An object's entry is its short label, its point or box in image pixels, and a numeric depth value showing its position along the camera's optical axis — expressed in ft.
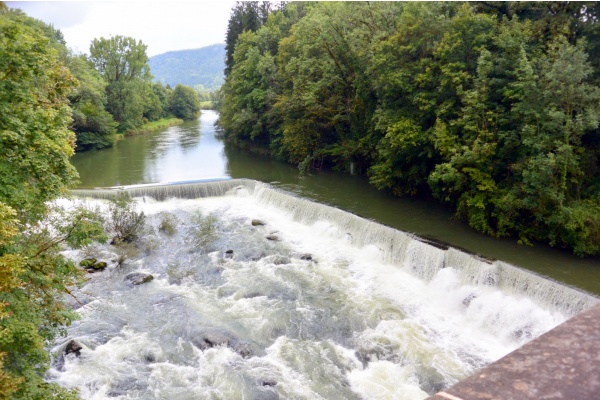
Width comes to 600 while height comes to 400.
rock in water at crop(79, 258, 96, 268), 46.34
